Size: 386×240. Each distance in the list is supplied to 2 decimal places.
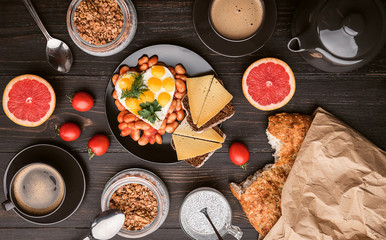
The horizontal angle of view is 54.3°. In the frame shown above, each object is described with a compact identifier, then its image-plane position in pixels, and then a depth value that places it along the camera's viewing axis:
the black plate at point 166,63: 0.76
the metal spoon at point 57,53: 0.76
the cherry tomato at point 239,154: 0.76
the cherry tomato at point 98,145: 0.76
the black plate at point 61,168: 0.77
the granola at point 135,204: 0.78
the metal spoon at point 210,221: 0.75
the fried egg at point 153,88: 0.74
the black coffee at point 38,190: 0.76
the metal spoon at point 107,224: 0.75
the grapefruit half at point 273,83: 0.74
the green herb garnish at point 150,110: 0.74
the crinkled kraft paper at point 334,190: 0.69
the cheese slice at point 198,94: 0.75
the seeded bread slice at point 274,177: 0.74
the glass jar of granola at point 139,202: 0.78
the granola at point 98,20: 0.74
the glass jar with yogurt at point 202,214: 0.78
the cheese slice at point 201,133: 0.76
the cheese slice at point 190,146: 0.75
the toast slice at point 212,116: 0.75
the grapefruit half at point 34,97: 0.75
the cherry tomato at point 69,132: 0.76
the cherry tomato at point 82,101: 0.75
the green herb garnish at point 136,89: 0.73
